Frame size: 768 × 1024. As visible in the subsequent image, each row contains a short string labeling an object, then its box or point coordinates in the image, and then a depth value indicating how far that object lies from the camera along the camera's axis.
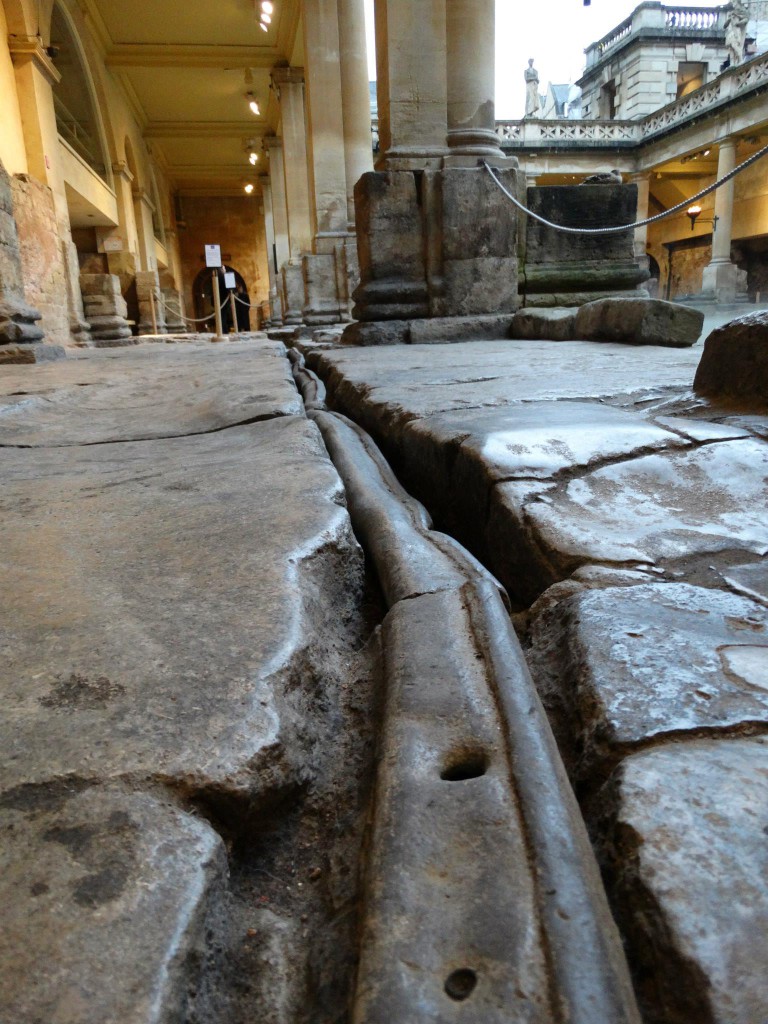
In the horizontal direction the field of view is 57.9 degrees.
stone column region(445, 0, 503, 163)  5.42
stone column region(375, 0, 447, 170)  5.36
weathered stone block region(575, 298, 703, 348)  3.79
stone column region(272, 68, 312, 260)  13.01
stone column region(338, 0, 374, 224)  9.91
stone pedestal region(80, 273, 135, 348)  11.67
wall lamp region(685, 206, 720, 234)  21.75
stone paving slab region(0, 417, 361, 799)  0.61
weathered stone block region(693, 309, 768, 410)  1.72
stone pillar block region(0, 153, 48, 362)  5.88
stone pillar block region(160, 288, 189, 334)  19.39
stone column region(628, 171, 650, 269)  25.89
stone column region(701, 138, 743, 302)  21.70
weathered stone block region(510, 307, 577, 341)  4.58
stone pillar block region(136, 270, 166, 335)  15.08
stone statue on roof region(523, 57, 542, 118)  37.78
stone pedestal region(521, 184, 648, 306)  5.48
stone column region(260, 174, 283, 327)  15.65
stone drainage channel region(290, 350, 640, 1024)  0.45
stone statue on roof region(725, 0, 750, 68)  28.16
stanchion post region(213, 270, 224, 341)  9.18
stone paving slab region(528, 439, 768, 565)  1.06
